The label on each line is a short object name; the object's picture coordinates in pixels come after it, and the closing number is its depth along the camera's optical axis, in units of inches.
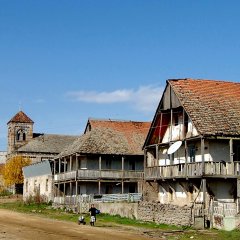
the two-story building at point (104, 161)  2191.2
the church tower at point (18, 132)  4271.7
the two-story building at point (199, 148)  1389.0
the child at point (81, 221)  1466.5
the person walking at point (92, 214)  1401.3
